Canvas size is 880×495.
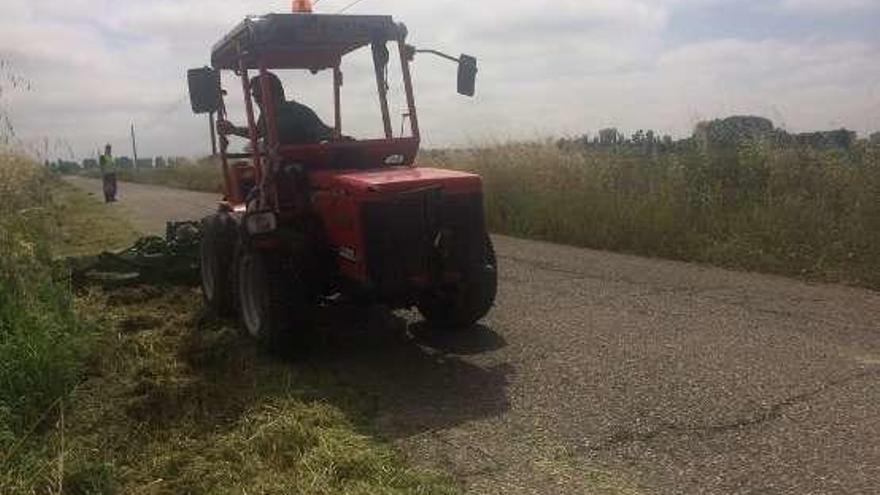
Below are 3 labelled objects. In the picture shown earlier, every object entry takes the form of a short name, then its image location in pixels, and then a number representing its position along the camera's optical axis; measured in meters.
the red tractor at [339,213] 5.48
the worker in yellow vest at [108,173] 25.81
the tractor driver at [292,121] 6.23
